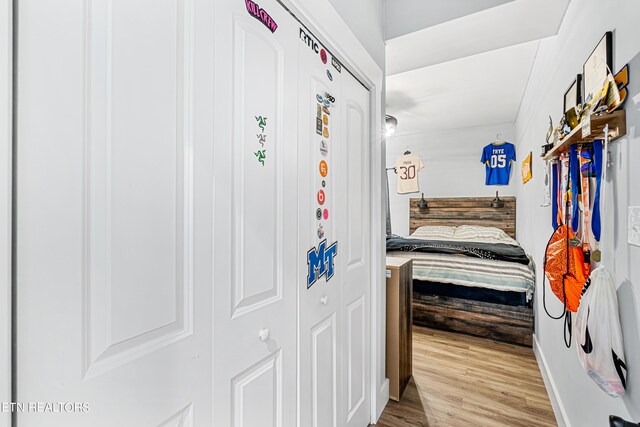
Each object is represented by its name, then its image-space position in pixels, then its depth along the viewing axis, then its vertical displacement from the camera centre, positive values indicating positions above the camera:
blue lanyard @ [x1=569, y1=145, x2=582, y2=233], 1.28 +0.14
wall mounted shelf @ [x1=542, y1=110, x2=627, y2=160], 0.91 +0.30
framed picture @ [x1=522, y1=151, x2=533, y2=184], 3.01 +0.50
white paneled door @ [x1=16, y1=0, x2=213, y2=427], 0.45 +0.01
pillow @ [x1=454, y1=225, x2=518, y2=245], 4.17 -0.29
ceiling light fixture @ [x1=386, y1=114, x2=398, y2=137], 3.79 +1.21
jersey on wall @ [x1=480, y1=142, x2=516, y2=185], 4.58 +0.86
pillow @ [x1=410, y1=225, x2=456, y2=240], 4.49 -0.29
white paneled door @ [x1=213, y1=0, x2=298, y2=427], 0.78 +0.00
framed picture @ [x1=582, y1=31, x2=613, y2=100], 1.03 +0.57
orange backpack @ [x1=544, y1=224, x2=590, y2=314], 1.20 -0.24
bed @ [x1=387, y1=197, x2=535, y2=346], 2.80 -0.74
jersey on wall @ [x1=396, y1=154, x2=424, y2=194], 4.43 +0.66
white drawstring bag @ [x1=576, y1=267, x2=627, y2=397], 0.91 -0.40
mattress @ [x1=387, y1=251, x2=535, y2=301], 2.81 -0.60
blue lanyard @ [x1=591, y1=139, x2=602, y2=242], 1.10 +0.10
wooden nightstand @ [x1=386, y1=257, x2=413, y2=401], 1.96 -0.79
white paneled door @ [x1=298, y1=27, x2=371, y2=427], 1.15 -0.13
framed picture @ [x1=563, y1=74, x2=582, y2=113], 1.35 +0.60
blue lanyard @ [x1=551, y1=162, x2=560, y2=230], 1.62 +0.11
